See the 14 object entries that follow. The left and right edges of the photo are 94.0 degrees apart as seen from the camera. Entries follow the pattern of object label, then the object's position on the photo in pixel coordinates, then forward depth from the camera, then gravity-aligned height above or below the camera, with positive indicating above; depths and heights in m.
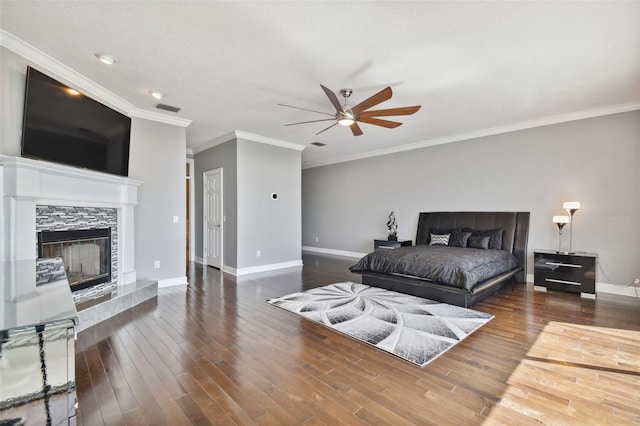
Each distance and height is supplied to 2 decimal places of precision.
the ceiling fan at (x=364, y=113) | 3.10 +1.19
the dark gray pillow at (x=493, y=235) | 5.22 -0.39
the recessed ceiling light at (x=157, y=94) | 3.84 +1.59
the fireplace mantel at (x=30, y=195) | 2.62 +0.22
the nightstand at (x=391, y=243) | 6.60 -0.66
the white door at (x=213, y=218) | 6.29 -0.06
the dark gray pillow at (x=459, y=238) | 5.36 -0.45
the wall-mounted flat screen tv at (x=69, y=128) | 2.90 +0.99
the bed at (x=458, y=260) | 3.80 -0.66
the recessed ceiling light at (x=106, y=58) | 2.98 +1.60
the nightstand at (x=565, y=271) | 4.25 -0.87
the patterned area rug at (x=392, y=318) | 2.71 -1.17
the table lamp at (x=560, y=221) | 4.63 -0.12
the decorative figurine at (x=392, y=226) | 7.02 -0.28
